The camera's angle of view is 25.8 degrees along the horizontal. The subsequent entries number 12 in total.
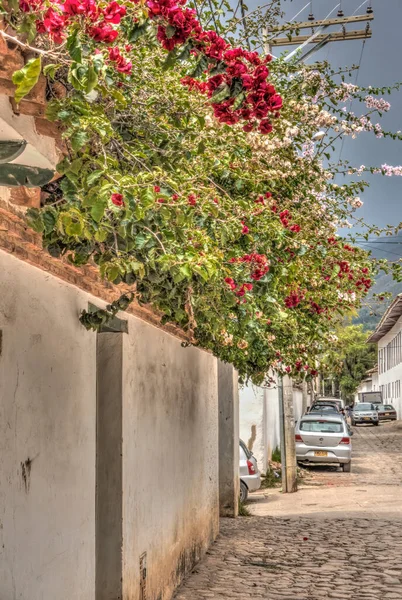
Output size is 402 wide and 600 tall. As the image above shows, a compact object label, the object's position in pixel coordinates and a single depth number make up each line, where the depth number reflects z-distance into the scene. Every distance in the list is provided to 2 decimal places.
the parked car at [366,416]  52.78
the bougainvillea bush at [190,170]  3.97
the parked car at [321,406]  40.94
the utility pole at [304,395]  44.52
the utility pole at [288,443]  19.02
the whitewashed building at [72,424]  4.56
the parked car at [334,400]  49.27
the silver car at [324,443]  23.53
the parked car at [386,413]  56.09
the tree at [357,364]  93.19
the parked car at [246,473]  17.34
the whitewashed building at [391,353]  54.35
